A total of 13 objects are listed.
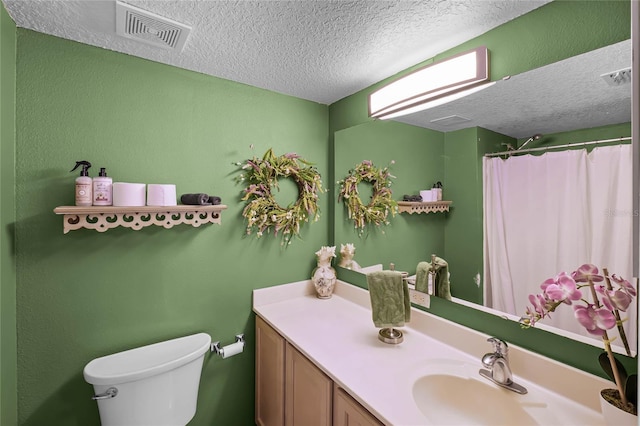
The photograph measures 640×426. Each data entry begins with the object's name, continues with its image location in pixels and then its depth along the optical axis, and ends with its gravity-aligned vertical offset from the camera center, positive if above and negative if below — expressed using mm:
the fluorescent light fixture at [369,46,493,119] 1158 +613
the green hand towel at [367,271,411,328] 1303 -434
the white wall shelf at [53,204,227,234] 1159 -22
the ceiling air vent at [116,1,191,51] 1066 +785
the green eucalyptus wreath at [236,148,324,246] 1700 +113
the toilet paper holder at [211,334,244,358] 1522 -779
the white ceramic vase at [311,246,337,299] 1888 -443
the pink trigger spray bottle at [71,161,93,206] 1162 +96
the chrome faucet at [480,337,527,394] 986 -576
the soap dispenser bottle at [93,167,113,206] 1203 +99
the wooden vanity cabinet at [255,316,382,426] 1012 -807
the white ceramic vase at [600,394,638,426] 700 -549
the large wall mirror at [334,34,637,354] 899 +300
